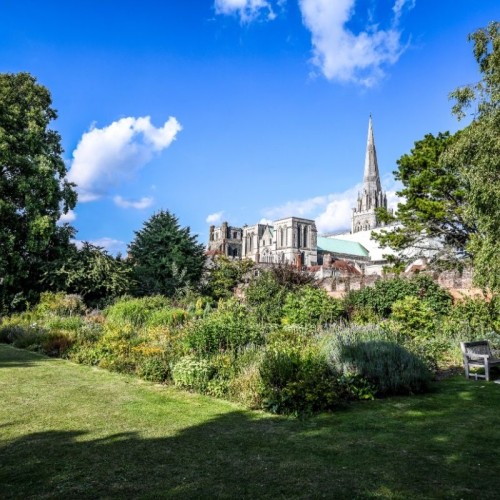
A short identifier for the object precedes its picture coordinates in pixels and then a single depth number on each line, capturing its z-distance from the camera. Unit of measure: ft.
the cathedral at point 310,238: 322.55
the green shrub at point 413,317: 48.88
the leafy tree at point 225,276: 101.57
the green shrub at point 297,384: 23.52
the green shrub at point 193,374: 28.91
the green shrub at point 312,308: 58.34
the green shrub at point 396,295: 60.75
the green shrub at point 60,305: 66.28
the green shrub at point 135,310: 58.91
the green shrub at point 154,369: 31.78
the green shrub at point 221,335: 35.17
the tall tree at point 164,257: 92.53
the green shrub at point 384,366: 26.96
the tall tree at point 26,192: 78.02
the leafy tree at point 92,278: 78.95
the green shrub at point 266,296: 63.31
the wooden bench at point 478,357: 30.94
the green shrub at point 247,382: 24.88
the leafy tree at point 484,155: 42.34
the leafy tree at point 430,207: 82.28
